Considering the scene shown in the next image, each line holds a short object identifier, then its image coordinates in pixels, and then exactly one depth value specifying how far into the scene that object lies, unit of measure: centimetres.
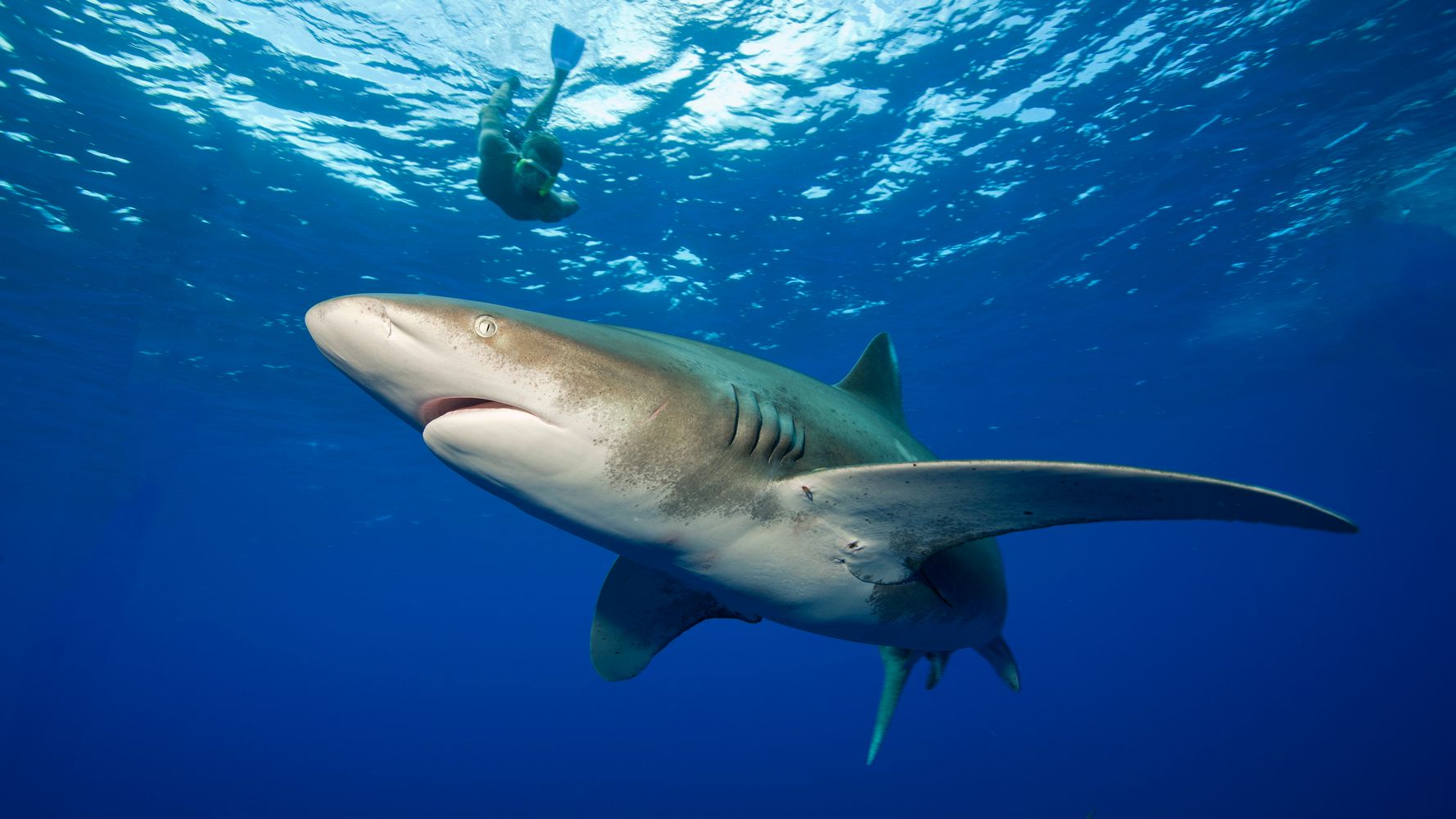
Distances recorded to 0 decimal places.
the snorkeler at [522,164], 726
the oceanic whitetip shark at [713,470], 188
